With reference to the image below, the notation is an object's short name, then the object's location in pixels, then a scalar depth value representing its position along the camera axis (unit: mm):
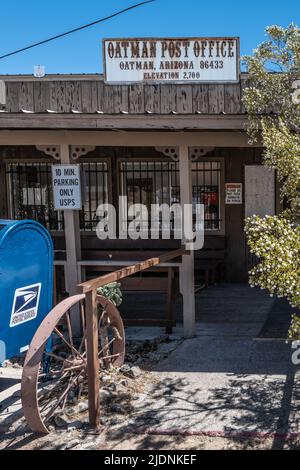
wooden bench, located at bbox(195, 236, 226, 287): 10086
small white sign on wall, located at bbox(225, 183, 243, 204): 10367
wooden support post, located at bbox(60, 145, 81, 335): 7082
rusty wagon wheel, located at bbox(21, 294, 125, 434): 4039
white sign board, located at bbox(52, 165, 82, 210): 6852
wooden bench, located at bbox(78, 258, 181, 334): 7156
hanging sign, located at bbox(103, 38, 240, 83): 7777
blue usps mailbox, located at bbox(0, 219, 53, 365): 4574
